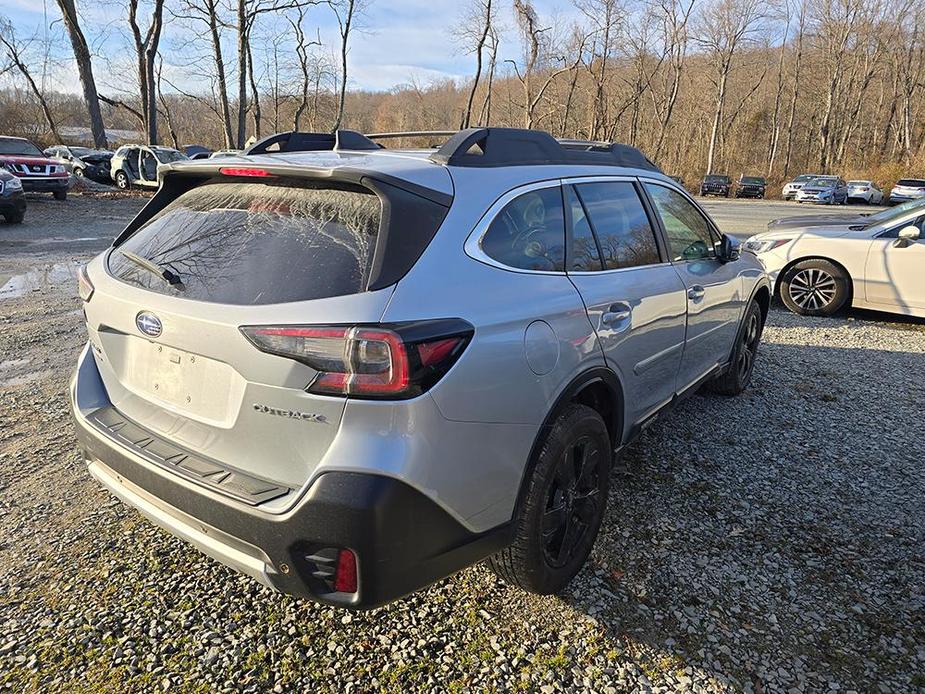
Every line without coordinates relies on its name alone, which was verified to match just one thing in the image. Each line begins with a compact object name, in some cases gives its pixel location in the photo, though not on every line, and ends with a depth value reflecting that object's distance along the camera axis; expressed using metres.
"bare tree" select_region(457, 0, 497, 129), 42.03
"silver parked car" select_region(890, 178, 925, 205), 35.34
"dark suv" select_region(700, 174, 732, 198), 39.59
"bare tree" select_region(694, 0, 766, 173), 49.94
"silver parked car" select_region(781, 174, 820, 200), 38.91
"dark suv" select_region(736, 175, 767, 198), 40.50
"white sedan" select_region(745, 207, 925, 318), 7.09
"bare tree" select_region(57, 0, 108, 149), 27.45
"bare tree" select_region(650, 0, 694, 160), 49.16
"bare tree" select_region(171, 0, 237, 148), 30.14
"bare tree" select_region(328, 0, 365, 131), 41.38
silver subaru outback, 1.79
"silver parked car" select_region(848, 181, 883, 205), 36.59
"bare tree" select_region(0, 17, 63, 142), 38.75
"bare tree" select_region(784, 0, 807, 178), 55.01
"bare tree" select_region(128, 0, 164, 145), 28.69
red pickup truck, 17.47
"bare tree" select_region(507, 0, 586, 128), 44.06
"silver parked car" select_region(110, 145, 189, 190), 22.06
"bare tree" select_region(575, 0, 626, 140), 47.53
